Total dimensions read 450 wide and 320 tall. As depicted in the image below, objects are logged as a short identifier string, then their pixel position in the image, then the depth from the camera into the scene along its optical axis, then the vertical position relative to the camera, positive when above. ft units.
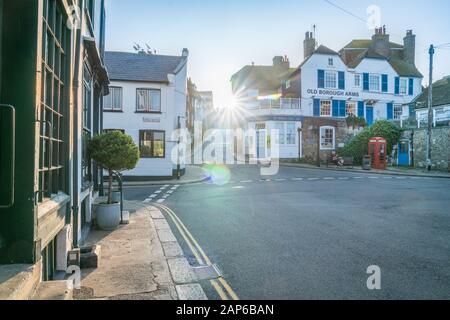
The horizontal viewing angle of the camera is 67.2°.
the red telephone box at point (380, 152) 95.25 +2.65
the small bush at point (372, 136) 104.83 +7.84
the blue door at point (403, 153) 104.99 +2.52
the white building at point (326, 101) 126.41 +23.33
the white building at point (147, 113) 72.49 +10.20
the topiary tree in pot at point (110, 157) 25.05 +0.23
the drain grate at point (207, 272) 16.31 -5.57
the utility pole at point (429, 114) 84.48 +11.88
